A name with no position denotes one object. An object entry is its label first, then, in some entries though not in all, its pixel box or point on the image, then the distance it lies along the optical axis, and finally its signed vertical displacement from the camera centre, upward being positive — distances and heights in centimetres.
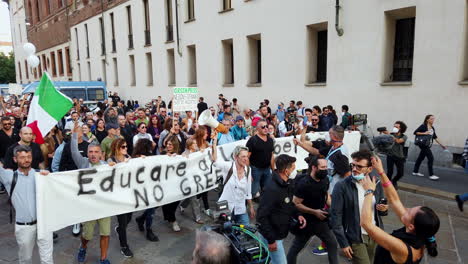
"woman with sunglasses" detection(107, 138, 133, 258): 445 -166
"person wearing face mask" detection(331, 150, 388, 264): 321 -125
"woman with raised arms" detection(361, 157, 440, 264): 211 -97
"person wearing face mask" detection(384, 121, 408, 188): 704 -140
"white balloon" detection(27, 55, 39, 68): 1328 +126
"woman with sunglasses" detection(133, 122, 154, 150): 641 -81
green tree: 5650 +375
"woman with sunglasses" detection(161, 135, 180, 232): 518 -179
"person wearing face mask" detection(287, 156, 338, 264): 351 -125
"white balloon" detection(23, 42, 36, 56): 1344 +172
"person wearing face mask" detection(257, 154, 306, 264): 329 -120
